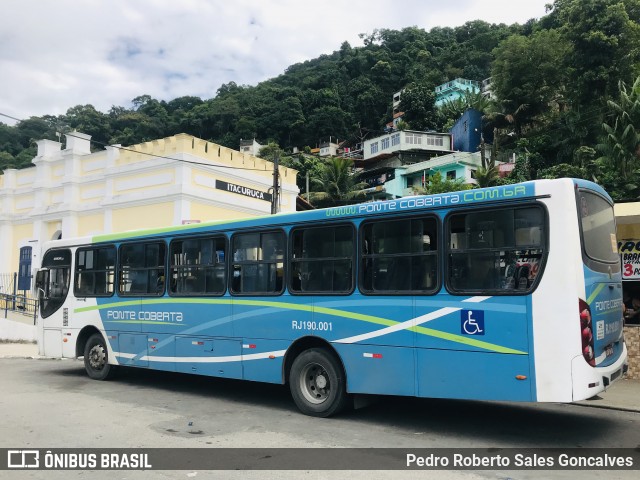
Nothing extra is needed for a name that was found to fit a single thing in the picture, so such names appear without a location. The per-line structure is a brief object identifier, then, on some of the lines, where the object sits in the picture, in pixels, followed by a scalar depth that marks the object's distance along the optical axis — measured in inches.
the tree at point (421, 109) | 2659.9
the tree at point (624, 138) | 1116.5
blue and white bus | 225.5
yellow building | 876.6
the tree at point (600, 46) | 1321.4
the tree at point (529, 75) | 1753.2
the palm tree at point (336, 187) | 1866.4
